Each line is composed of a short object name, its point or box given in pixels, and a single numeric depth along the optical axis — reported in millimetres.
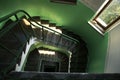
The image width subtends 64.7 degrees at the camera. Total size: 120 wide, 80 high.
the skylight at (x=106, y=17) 2524
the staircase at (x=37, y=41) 1706
